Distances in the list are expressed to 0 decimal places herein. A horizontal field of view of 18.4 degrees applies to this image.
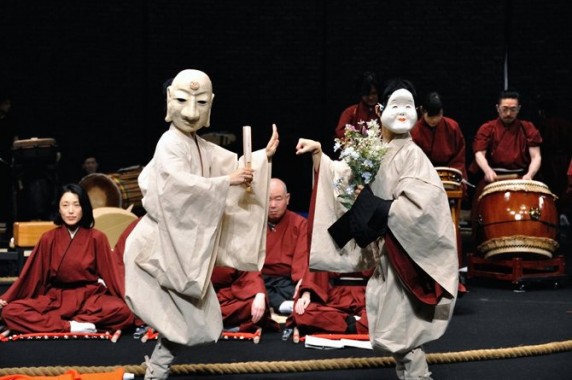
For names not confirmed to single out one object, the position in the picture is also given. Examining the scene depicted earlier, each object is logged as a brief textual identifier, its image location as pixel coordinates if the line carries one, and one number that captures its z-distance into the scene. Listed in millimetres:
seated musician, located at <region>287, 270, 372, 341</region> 9616
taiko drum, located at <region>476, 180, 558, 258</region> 11953
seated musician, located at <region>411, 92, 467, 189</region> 12231
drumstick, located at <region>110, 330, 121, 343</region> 9440
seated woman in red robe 9685
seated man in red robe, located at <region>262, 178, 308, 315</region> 10601
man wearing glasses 12560
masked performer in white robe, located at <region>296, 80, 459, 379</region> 6823
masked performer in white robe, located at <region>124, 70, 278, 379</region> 7082
